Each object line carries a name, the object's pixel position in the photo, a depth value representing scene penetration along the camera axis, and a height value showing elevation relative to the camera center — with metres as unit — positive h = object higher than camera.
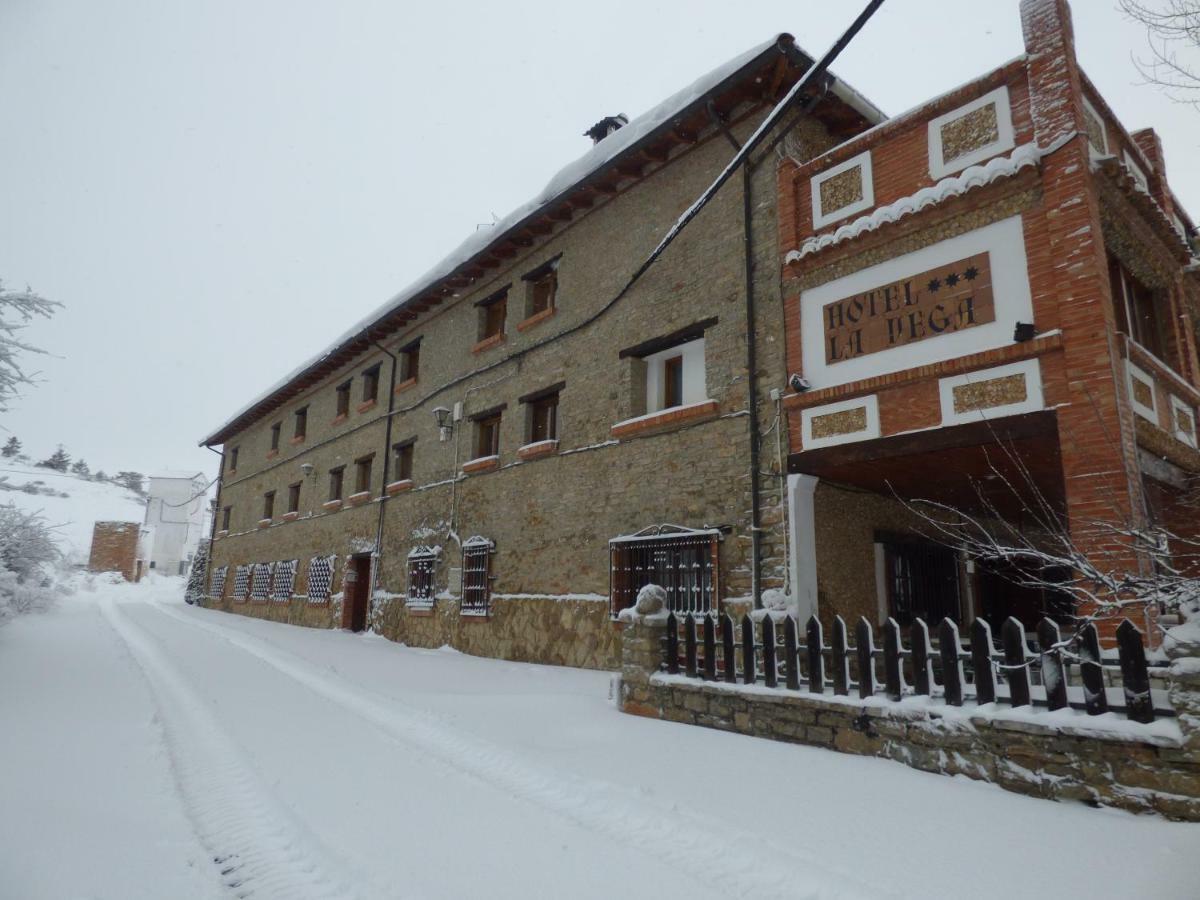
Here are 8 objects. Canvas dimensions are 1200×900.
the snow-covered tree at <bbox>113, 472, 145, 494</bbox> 92.44 +13.09
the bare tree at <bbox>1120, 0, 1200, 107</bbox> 4.78 +4.18
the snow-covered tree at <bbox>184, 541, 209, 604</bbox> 28.37 -0.17
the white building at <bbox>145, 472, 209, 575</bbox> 56.81 +4.48
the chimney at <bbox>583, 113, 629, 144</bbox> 15.27 +10.56
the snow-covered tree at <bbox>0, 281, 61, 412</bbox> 9.48 +3.44
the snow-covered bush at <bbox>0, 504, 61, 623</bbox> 11.06 +0.24
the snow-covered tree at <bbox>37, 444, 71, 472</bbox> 87.62 +14.42
